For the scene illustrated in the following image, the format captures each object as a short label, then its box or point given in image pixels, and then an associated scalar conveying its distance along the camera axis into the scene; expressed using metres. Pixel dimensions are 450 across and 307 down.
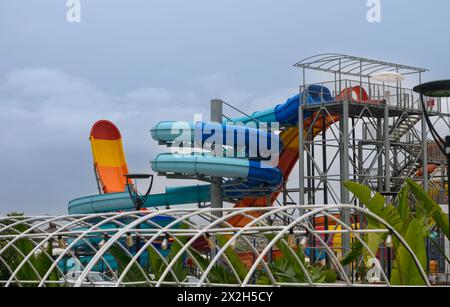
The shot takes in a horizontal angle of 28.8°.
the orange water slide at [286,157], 40.94
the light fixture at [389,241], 14.95
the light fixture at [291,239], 14.95
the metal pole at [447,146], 12.12
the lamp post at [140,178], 26.53
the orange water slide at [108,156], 50.16
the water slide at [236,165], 36.28
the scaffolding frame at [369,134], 36.94
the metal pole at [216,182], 38.75
